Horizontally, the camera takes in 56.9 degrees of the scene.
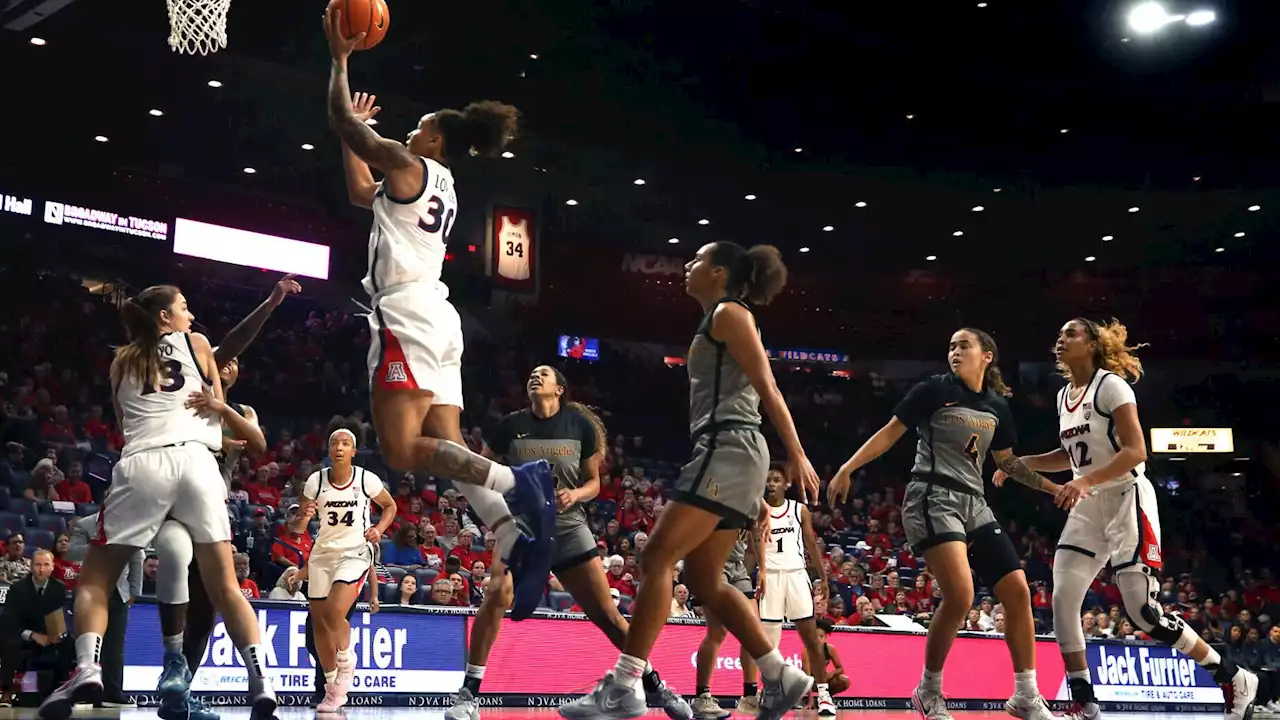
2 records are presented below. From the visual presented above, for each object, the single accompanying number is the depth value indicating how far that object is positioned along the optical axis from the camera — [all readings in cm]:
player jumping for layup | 532
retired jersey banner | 2772
